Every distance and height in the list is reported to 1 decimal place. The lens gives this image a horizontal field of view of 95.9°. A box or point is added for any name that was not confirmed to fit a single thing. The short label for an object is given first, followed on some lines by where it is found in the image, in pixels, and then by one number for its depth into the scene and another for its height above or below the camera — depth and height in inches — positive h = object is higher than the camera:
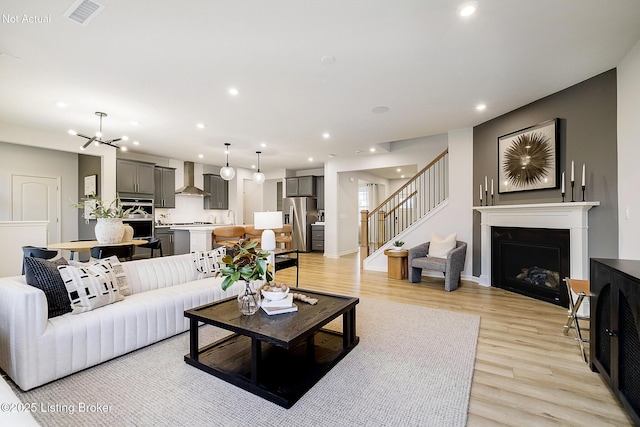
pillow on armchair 193.5 -22.0
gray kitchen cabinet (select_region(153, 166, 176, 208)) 280.2 +26.0
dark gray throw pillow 81.0 -19.6
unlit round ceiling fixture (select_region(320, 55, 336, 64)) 107.1 +58.0
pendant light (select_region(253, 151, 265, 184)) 262.1 +33.0
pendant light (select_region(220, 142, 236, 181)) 236.7 +33.4
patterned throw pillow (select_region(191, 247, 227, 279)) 134.6 -22.8
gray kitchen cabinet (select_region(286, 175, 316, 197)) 350.9 +33.3
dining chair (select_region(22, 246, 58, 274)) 127.0 -17.3
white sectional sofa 71.9 -32.9
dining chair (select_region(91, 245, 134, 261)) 138.3 -18.8
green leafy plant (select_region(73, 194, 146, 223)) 145.3 +1.3
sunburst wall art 146.1 +30.1
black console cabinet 60.0 -27.4
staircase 223.9 +16.2
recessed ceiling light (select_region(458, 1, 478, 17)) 80.0 +58.2
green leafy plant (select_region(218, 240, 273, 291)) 80.8 -15.0
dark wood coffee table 71.5 -43.4
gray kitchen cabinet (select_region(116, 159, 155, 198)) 242.2 +31.1
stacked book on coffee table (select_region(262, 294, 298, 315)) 83.8 -27.2
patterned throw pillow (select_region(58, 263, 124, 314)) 85.0 -22.6
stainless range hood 302.4 +36.6
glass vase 83.7 -25.7
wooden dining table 139.8 -16.2
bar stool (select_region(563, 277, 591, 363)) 94.5 -28.7
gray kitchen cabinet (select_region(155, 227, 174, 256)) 271.0 -23.3
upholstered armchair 172.6 -31.5
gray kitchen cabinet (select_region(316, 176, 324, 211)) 355.6 +29.9
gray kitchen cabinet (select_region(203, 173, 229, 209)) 326.6 +25.3
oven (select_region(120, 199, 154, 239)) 245.9 -4.8
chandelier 161.9 +56.6
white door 226.2 +10.7
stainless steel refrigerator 344.2 -5.7
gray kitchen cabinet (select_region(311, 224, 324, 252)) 346.9 -28.9
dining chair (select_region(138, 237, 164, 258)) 182.9 -19.5
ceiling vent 78.2 +56.9
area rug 63.4 -45.1
